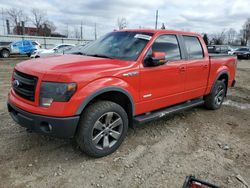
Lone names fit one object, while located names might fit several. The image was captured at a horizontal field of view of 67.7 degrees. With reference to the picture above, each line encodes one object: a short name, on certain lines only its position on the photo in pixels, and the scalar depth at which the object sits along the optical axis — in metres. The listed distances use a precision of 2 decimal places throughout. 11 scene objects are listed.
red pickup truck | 2.37
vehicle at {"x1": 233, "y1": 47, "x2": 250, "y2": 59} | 23.97
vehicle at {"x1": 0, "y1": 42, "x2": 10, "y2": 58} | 17.40
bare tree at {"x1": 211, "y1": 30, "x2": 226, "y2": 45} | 51.45
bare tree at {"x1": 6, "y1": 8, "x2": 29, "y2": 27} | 39.83
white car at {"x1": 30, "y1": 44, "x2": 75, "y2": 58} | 14.55
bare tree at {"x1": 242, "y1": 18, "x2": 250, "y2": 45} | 60.21
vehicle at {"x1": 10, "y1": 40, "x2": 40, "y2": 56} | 18.03
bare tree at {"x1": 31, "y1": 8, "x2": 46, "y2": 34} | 43.54
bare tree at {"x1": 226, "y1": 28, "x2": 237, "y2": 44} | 61.10
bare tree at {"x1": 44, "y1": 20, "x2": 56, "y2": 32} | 44.58
